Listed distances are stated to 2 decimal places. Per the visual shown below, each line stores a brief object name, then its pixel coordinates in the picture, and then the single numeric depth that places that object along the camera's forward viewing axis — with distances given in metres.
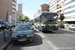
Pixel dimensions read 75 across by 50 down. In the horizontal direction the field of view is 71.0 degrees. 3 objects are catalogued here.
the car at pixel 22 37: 3.65
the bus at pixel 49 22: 7.27
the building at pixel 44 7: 62.45
